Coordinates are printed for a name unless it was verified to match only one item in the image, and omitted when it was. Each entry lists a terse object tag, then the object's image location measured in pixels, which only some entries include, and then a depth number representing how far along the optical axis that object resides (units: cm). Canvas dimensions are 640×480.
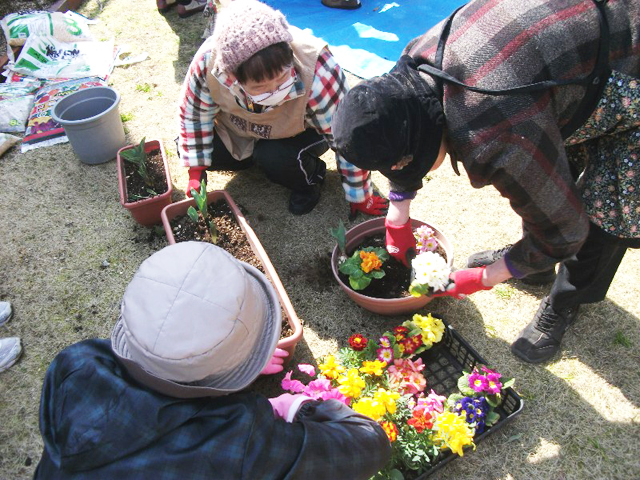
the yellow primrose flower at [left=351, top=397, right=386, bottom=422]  148
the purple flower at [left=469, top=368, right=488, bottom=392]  160
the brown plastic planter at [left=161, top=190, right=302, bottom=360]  176
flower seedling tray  165
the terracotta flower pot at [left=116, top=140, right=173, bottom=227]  235
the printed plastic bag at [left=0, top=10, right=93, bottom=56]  365
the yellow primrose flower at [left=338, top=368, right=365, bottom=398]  156
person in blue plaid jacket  98
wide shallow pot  188
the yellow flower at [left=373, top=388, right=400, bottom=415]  150
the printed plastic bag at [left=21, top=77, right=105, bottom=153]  310
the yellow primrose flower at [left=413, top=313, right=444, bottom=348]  176
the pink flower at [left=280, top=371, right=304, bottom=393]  162
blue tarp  344
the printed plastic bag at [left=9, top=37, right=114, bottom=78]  354
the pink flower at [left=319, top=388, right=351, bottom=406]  155
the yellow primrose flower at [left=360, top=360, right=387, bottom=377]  166
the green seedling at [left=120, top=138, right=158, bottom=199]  243
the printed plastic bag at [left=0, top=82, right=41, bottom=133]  320
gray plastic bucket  272
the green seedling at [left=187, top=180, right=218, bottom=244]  211
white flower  168
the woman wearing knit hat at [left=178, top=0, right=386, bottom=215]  169
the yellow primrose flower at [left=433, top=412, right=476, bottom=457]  146
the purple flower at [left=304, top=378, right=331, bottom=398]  158
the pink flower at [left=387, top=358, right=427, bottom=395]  169
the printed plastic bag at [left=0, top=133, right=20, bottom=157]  302
